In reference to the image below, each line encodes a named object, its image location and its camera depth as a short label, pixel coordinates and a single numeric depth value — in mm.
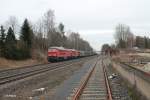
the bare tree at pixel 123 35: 142600
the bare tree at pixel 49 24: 98506
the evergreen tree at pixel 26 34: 69062
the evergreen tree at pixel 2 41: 55100
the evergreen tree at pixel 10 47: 55538
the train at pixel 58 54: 63531
